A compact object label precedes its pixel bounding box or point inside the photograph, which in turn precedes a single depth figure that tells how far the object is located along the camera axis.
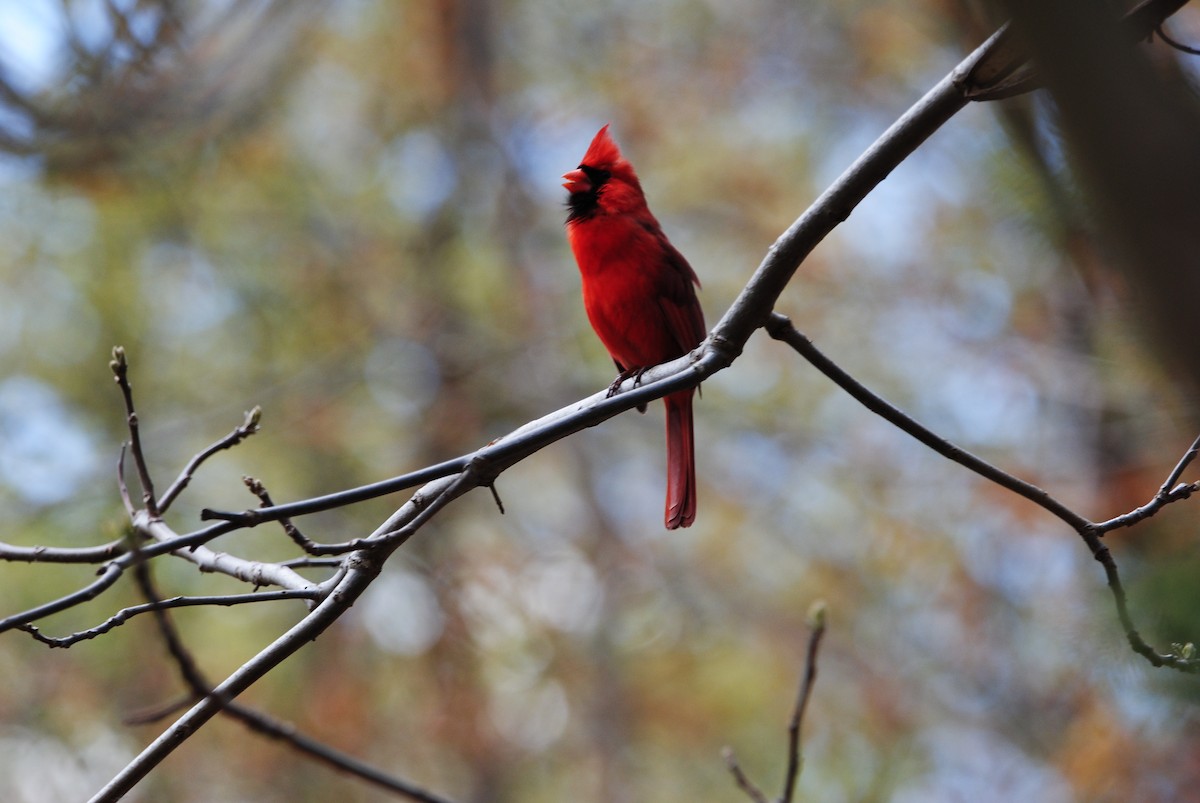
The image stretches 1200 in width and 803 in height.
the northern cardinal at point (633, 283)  7.45
